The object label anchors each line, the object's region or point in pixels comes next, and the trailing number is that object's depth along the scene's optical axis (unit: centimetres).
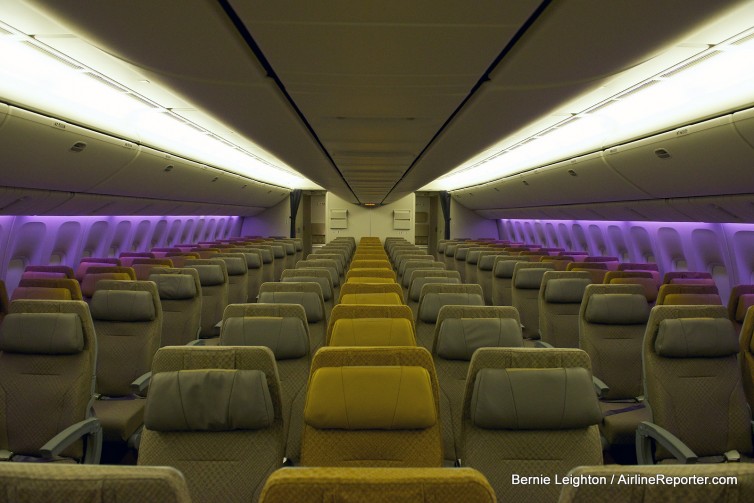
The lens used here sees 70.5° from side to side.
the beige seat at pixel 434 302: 498
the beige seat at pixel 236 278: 927
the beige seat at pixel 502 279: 888
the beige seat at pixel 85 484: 113
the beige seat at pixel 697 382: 365
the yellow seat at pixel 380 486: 122
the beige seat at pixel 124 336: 473
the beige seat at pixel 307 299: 512
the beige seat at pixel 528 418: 261
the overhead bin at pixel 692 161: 498
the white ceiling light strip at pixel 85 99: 482
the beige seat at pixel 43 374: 358
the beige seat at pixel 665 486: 116
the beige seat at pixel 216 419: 252
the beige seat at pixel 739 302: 478
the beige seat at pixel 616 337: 488
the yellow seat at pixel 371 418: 250
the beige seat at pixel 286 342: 376
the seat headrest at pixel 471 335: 373
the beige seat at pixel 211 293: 770
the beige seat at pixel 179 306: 613
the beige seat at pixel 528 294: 748
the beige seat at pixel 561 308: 605
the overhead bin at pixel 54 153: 518
